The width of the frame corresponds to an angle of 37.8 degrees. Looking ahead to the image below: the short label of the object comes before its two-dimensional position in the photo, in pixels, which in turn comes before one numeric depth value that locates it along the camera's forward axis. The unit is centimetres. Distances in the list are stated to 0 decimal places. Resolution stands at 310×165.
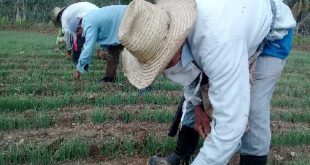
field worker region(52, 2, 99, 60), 645
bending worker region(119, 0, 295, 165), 193
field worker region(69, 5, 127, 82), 569
